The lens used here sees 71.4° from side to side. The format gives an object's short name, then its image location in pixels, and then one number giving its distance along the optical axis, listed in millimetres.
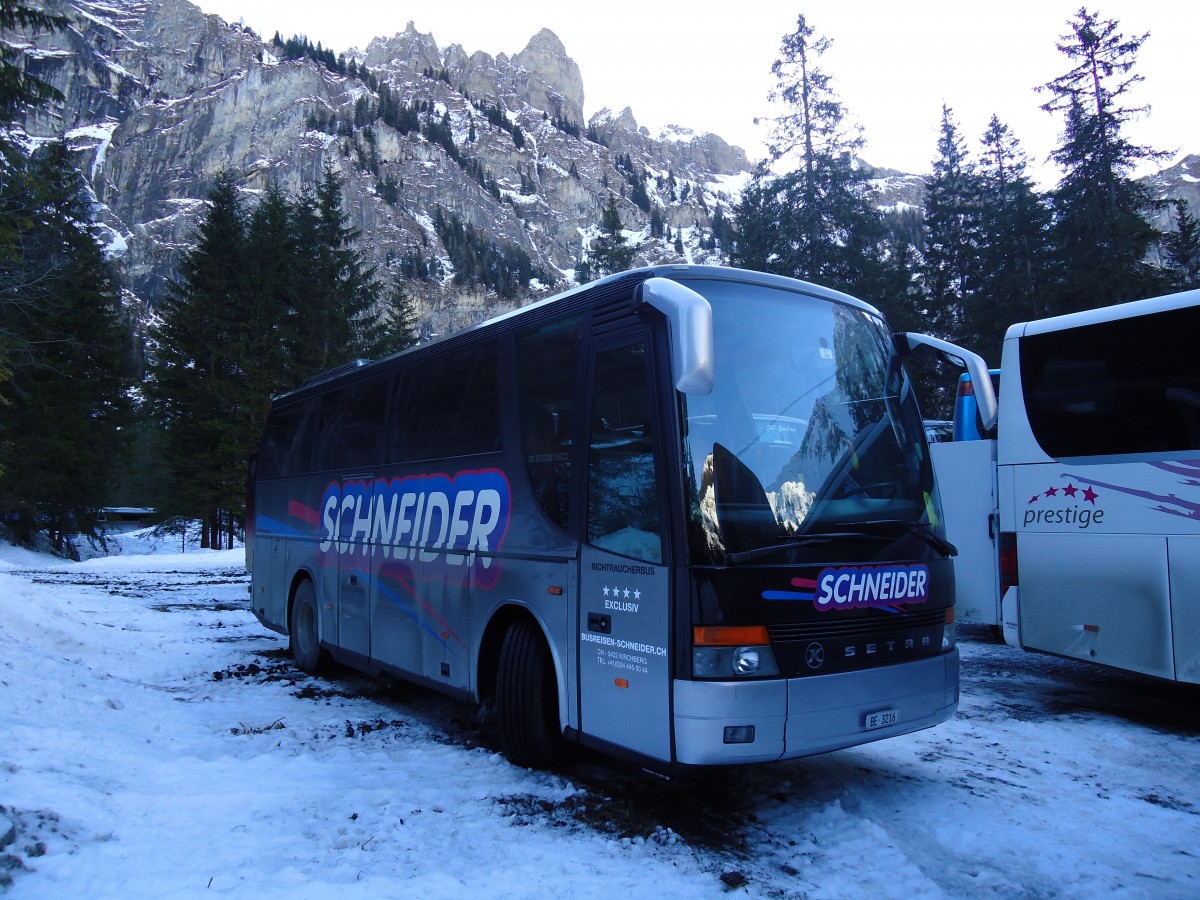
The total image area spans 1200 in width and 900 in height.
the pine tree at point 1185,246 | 37406
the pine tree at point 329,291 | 38906
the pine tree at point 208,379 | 35500
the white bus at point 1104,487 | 6195
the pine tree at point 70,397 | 32281
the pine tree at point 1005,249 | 35719
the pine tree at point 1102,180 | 28828
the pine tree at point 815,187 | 32500
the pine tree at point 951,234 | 41438
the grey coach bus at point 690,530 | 4062
